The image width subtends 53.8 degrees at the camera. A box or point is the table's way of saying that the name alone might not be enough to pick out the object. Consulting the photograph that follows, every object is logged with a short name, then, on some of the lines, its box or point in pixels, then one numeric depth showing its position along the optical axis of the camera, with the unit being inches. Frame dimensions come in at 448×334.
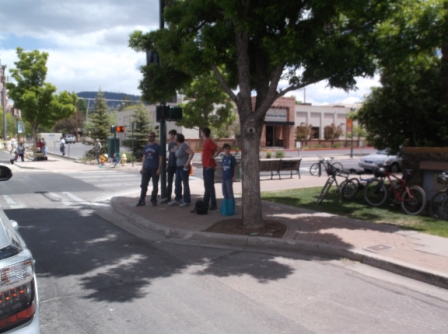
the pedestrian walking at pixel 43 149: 1326.3
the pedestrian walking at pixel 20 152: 1222.3
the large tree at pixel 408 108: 429.1
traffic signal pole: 445.7
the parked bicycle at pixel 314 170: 858.8
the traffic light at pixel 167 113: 460.4
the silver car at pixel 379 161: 868.6
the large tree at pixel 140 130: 1249.4
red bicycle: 387.5
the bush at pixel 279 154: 1196.4
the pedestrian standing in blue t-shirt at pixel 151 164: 437.7
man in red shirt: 405.1
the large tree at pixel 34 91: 1254.3
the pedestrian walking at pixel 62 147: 1551.9
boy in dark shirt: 383.1
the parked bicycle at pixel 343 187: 457.4
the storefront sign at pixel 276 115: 2192.4
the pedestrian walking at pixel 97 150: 1136.8
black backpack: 389.1
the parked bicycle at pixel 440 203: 359.3
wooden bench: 699.4
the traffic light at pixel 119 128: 1087.0
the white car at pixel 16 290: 88.2
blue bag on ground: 382.6
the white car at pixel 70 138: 2772.4
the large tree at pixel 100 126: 1467.8
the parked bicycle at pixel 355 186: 459.8
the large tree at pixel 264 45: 305.7
